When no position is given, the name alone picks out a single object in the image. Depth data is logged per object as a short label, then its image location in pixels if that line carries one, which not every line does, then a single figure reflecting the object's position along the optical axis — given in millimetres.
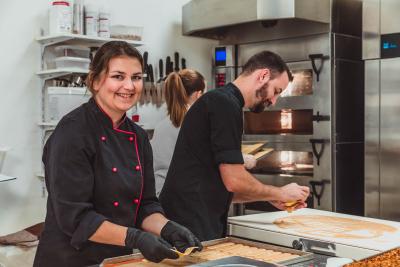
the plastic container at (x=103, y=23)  3537
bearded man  2092
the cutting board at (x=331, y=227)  1860
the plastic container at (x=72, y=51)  3460
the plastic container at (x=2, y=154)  3210
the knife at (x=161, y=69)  4105
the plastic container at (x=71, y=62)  3342
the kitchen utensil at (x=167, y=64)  4156
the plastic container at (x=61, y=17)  3328
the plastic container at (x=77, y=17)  3412
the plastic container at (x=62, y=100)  3297
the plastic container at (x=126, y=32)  3701
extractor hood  3584
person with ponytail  2906
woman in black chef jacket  1605
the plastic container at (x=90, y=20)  3479
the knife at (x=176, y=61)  4254
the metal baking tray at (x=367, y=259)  1417
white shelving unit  3328
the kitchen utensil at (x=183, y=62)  4310
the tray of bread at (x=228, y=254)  1550
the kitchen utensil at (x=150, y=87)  4016
